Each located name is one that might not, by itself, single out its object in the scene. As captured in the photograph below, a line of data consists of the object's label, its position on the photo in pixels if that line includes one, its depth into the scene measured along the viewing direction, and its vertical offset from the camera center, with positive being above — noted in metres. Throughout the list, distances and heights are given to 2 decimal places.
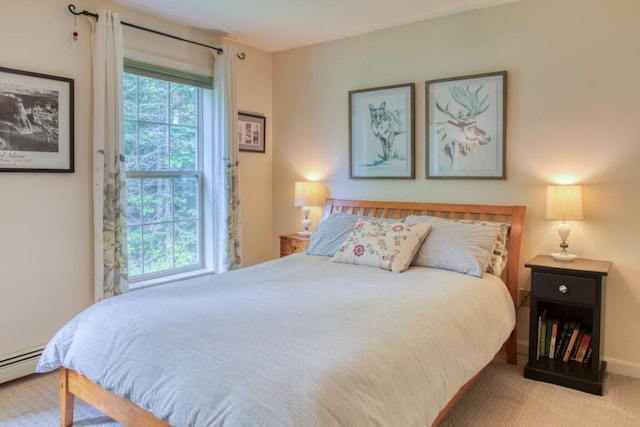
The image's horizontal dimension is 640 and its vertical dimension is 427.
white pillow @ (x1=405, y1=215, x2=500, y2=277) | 2.78 -0.31
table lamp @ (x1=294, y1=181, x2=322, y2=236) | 4.05 +0.02
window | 3.46 +0.21
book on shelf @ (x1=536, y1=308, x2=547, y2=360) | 2.89 -0.87
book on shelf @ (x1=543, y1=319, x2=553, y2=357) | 2.90 -0.91
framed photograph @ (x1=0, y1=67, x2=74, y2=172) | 2.71 +0.48
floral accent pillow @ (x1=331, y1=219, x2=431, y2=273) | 2.87 -0.31
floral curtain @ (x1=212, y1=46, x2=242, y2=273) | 3.85 +0.36
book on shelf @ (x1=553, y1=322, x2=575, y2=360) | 2.85 -0.90
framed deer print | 3.23 +0.55
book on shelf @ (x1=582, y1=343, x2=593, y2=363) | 2.79 -0.98
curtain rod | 2.98 +1.28
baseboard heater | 2.71 -1.03
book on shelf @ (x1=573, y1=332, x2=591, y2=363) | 2.78 -0.93
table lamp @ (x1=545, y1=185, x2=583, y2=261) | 2.81 -0.05
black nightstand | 2.62 -0.72
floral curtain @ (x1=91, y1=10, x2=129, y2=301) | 3.04 +0.24
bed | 1.40 -0.57
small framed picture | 4.22 +0.64
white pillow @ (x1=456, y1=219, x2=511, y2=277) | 2.91 -0.34
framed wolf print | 3.65 +0.57
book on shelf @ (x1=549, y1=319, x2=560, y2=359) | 2.87 -0.90
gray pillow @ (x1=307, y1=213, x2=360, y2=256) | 3.36 -0.28
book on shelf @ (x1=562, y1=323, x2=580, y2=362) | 2.82 -0.91
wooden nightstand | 3.87 -0.40
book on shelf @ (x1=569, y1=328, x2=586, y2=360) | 2.82 -0.92
